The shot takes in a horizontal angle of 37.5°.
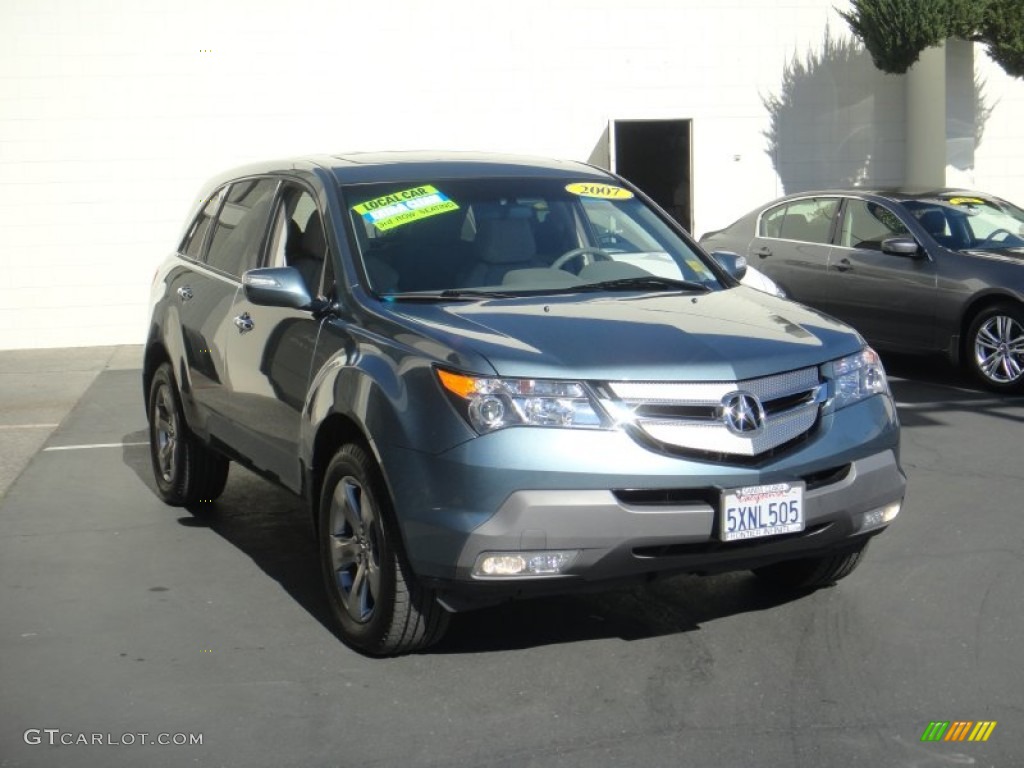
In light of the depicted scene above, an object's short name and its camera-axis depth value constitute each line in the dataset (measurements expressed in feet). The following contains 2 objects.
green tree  51.29
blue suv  15.40
